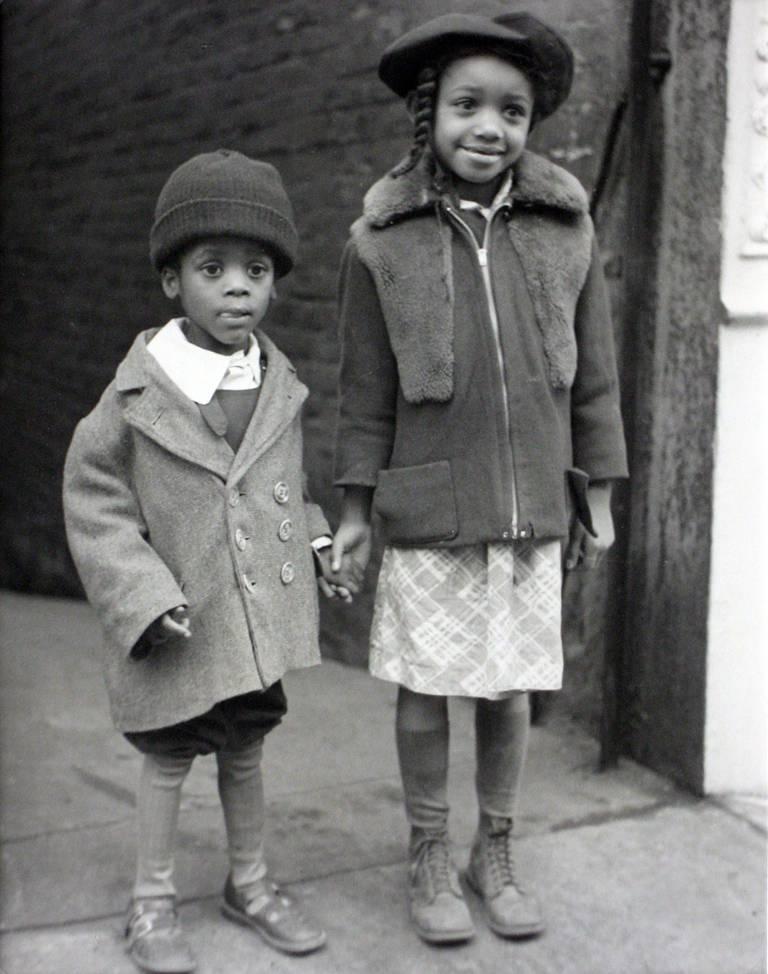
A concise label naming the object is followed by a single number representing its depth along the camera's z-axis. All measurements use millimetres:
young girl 2479
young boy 2346
